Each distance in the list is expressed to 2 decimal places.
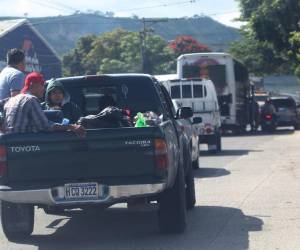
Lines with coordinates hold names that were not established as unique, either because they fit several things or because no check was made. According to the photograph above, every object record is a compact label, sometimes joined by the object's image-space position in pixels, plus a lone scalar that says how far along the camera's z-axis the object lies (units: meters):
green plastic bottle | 10.33
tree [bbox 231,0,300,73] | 41.47
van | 25.16
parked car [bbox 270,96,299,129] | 44.53
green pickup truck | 9.52
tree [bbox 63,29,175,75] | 78.38
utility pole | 61.97
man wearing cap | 9.82
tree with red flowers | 86.94
